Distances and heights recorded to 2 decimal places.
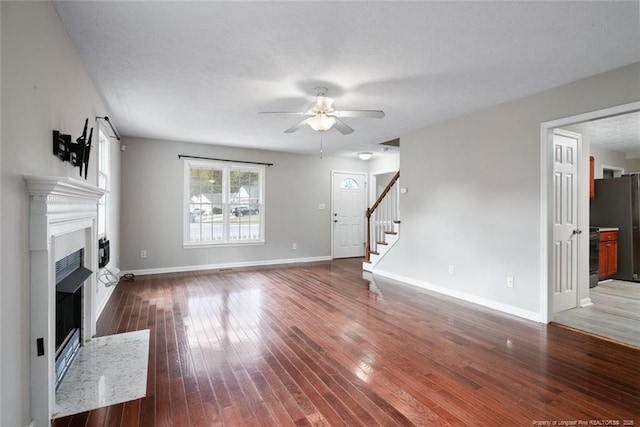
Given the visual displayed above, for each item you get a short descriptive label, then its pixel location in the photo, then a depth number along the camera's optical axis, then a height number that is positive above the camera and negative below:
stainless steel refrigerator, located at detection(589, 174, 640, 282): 5.26 -0.06
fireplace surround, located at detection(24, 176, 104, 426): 1.68 -0.38
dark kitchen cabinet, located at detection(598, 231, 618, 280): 5.20 -0.72
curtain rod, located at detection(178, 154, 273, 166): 5.91 +1.08
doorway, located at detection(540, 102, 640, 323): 3.37 -0.09
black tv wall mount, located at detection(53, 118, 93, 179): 2.11 +0.48
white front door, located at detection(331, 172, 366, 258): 7.68 -0.03
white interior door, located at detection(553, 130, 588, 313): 3.62 -0.10
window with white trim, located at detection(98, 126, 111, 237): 3.80 +0.47
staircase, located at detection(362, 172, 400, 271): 5.69 -0.22
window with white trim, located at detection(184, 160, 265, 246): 6.09 +0.19
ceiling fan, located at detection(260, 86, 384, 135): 3.14 +1.03
